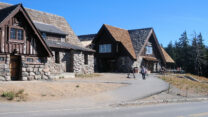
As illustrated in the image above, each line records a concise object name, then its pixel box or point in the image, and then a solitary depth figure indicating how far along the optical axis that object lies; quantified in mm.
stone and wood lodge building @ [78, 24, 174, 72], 38188
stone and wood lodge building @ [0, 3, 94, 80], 18656
